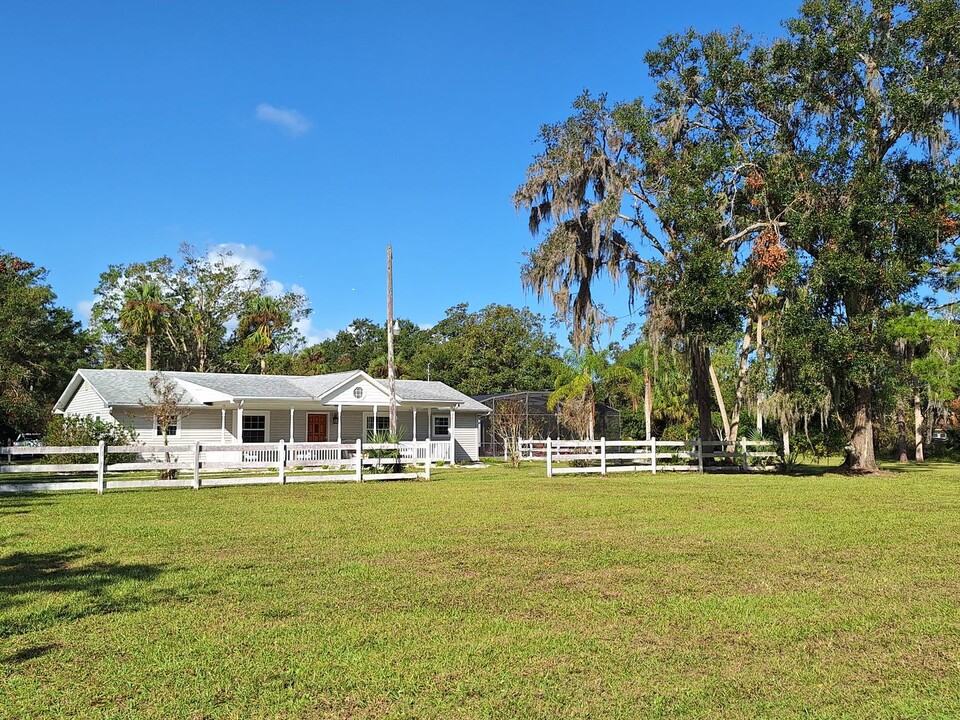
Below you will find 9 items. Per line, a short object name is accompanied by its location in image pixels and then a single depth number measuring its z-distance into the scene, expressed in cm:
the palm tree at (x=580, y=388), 3288
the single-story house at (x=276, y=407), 2817
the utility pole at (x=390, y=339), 2705
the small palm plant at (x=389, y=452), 2089
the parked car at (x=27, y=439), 3339
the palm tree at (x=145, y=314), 4091
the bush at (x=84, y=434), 2552
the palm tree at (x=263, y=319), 4847
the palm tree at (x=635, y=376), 3341
